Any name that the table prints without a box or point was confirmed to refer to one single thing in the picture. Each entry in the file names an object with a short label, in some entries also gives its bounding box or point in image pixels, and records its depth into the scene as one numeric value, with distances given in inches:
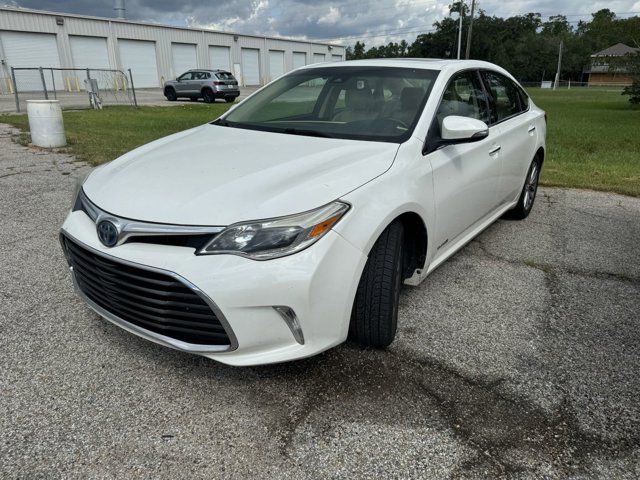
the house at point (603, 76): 3260.8
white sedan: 81.6
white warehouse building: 1229.7
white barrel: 352.2
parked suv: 972.6
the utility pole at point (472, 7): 1710.1
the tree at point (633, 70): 817.5
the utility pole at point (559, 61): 2973.9
